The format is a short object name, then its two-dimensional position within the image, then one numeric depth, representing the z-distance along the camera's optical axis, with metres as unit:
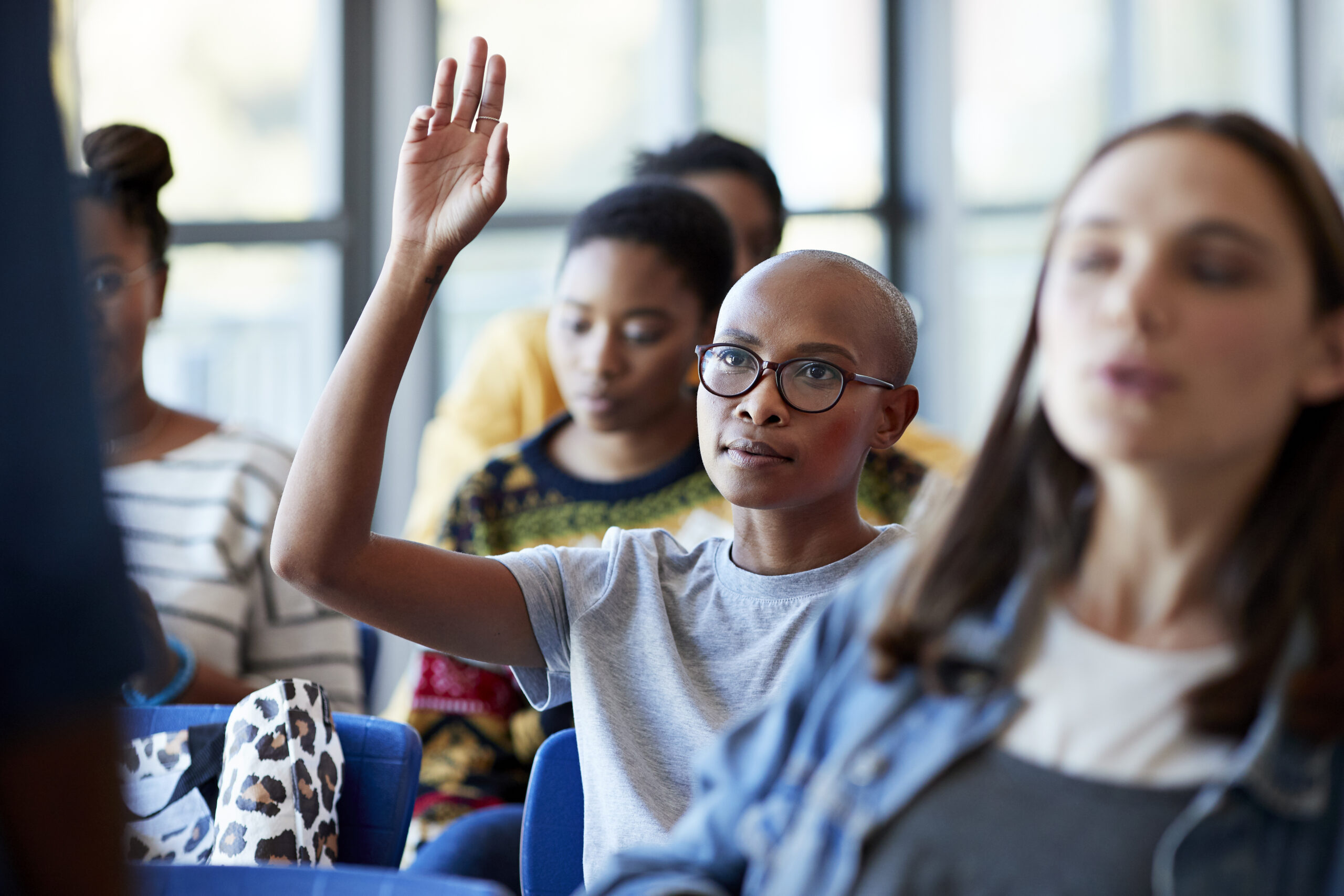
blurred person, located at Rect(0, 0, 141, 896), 1.81
